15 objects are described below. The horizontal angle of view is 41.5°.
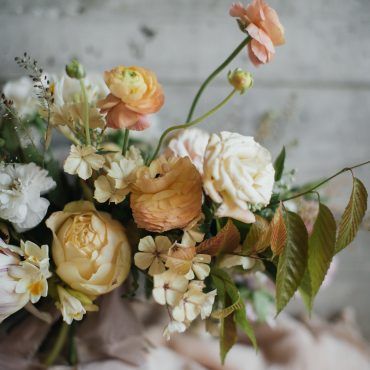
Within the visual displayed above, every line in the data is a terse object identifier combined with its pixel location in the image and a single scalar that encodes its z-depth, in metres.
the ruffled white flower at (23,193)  0.56
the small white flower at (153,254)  0.56
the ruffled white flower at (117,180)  0.55
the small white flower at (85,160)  0.54
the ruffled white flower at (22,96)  0.83
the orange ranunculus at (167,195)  0.54
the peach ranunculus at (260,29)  0.55
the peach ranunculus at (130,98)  0.53
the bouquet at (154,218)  0.53
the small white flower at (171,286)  0.56
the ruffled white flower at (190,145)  0.64
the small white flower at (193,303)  0.56
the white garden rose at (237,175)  0.50
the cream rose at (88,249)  0.57
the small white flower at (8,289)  0.55
